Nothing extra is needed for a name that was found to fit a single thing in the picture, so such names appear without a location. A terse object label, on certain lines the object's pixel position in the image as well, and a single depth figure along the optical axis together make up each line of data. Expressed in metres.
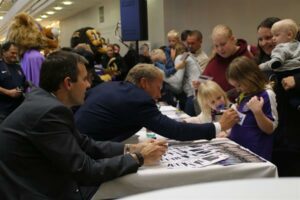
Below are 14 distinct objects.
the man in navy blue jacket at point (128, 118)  2.15
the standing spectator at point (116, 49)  6.71
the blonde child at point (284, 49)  2.83
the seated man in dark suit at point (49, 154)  1.55
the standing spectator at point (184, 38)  4.74
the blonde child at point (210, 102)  2.69
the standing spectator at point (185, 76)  4.37
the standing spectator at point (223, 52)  3.22
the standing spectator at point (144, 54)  6.32
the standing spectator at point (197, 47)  4.35
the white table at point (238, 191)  0.81
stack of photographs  1.81
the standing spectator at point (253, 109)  2.23
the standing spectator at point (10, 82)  4.09
